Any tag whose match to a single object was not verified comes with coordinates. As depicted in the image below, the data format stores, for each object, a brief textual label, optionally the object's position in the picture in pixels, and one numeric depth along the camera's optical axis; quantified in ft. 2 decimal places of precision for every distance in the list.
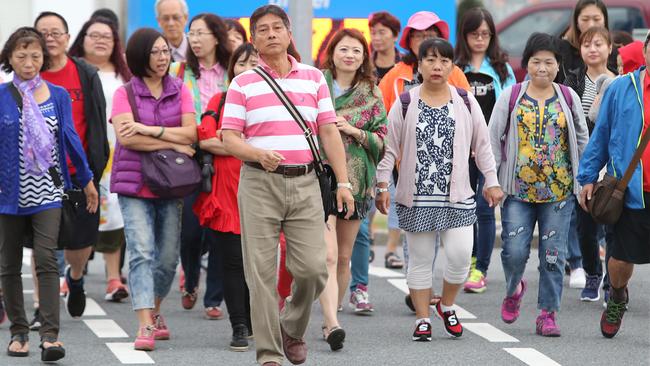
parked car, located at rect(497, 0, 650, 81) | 127.13
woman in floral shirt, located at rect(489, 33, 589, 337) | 61.52
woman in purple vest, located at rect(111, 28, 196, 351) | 58.39
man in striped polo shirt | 50.96
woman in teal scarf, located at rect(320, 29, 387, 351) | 60.23
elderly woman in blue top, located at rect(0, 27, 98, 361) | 55.77
